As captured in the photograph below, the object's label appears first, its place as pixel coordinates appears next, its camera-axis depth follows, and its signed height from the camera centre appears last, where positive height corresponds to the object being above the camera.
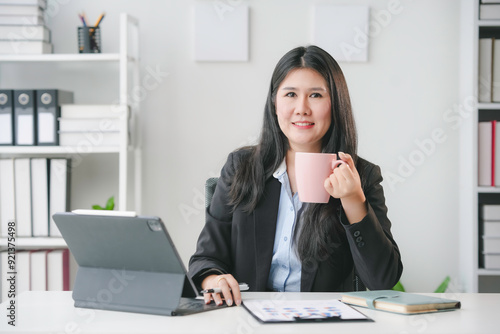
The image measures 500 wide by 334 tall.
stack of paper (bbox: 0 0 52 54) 2.53 +0.56
